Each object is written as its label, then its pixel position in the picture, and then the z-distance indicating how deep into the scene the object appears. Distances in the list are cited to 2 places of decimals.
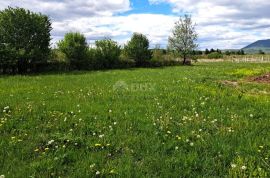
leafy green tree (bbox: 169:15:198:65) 42.12
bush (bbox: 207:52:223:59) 67.03
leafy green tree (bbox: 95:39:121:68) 29.92
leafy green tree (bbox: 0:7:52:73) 22.46
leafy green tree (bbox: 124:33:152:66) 34.12
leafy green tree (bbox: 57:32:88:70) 27.10
